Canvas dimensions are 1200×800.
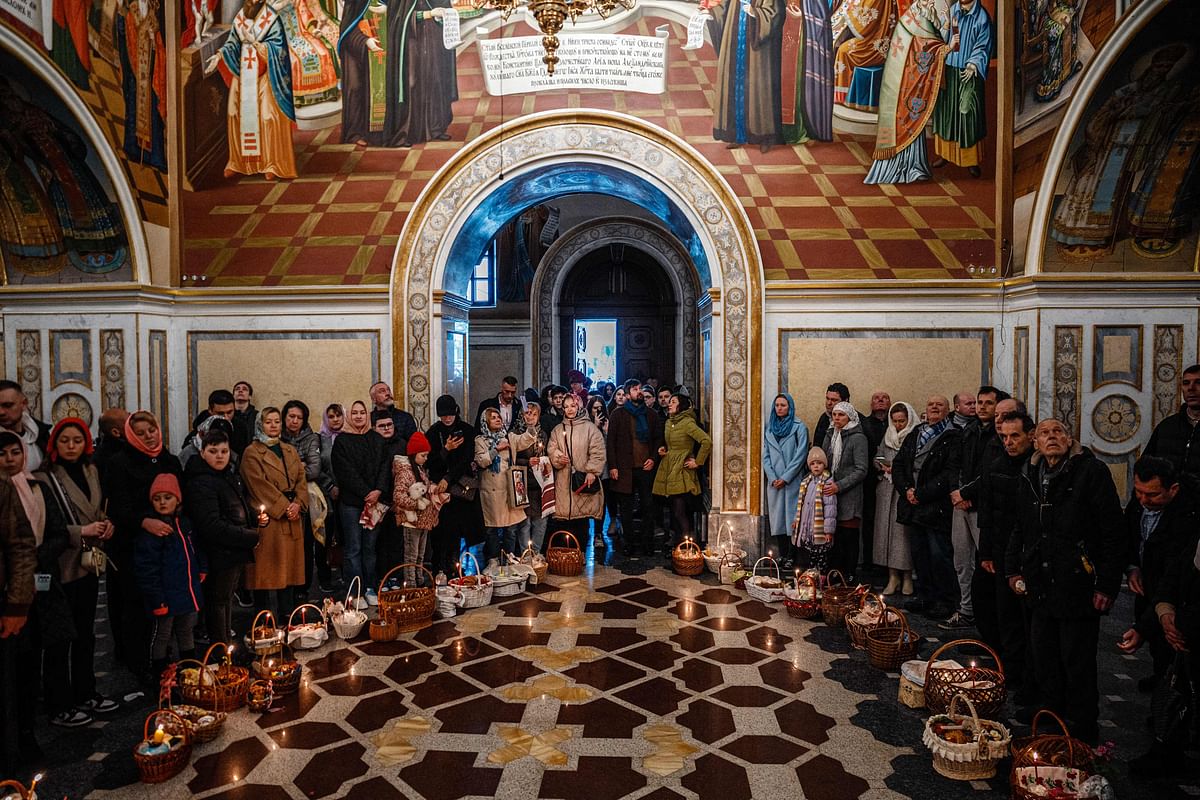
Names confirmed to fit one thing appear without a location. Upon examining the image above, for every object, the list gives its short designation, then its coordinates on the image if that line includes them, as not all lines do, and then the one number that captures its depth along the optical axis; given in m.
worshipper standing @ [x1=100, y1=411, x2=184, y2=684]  4.44
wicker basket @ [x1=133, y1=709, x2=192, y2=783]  3.52
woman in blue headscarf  7.41
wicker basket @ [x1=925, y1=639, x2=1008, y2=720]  3.93
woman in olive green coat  7.92
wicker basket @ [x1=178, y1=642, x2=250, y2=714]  4.14
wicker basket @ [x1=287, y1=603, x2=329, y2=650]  5.23
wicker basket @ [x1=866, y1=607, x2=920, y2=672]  4.90
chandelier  5.14
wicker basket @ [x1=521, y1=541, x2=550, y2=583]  6.90
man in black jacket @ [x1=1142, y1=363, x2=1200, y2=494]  5.02
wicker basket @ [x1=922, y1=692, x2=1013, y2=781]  3.56
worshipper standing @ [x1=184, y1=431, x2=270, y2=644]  4.59
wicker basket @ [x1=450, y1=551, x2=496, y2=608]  6.16
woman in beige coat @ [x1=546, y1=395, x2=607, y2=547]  7.51
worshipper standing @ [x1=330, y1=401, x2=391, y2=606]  6.02
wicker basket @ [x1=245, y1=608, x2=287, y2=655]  4.82
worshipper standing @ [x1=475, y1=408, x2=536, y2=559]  6.94
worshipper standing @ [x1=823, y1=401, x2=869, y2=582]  6.69
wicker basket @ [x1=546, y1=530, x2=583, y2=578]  7.14
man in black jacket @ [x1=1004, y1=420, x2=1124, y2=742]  3.80
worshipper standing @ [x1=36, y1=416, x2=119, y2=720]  4.06
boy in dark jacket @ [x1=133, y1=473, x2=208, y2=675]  4.35
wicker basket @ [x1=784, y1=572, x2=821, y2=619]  5.93
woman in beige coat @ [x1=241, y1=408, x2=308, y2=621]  5.21
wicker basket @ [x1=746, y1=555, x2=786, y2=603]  6.37
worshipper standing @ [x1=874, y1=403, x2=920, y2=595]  6.48
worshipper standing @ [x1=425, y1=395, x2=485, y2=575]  6.68
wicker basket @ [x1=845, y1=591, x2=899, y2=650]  5.12
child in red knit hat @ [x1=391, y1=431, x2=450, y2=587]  6.14
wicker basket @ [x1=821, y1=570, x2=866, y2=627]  5.73
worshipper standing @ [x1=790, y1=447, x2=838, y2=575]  6.66
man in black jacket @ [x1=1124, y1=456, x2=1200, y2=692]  3.61
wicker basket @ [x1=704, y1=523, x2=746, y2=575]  7.17
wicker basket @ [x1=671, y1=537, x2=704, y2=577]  7.23
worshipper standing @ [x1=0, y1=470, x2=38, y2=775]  3.38
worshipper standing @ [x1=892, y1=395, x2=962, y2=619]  5.68
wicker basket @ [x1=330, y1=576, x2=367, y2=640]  5.41
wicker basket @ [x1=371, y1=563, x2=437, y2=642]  5.54
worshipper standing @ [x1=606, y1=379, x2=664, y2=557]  8.11
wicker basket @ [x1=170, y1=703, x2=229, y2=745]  3.92
